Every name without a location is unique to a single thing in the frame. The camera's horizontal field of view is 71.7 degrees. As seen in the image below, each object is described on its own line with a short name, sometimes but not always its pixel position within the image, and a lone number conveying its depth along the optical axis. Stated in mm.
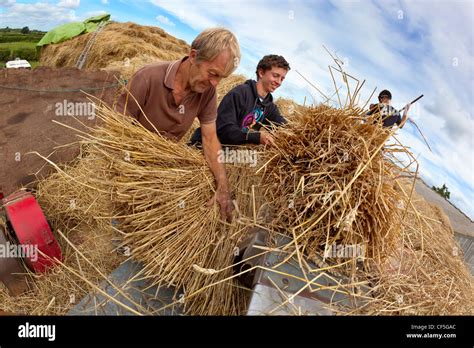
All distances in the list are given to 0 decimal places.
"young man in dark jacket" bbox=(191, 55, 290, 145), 2361
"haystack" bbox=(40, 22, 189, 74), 7350
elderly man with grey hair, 1689
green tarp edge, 9172
